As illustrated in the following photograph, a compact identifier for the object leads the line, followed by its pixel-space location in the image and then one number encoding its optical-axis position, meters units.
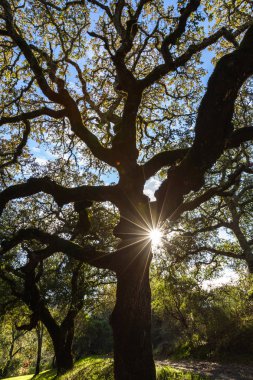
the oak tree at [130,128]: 6.40
